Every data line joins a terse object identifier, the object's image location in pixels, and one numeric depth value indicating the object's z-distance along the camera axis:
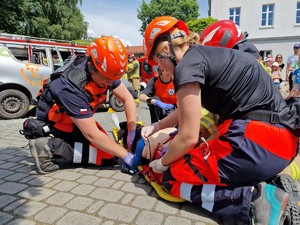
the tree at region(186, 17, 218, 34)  23.03
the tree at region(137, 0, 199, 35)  37.82
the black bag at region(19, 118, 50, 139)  2.73
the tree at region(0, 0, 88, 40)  18.92
